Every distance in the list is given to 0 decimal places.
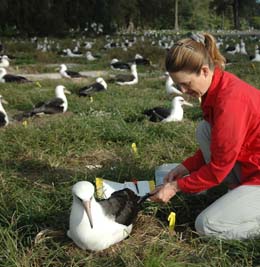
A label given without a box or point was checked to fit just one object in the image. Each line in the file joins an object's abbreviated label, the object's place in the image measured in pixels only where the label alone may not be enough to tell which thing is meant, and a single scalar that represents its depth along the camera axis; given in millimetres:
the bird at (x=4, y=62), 16172
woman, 3377
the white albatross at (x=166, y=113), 7453
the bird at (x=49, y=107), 8016
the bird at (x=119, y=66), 15578
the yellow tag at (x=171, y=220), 3810
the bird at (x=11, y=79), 11805
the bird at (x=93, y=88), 10084
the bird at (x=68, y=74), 13152
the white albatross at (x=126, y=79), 11977
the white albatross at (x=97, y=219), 3234
